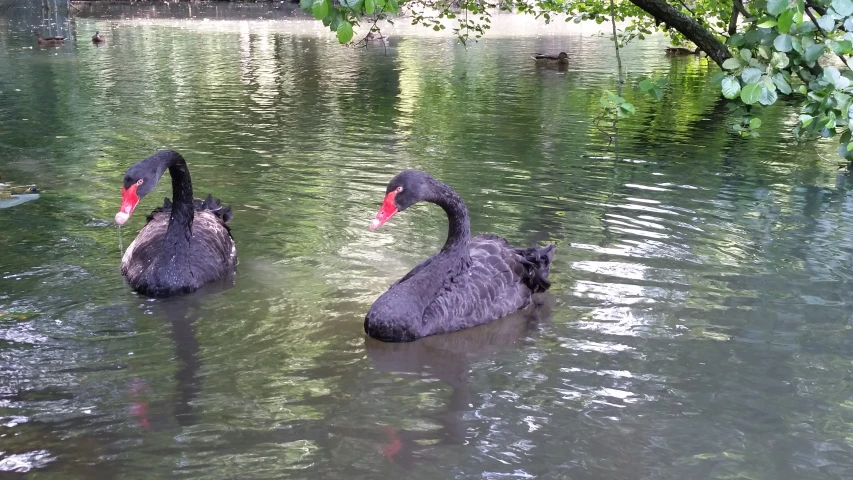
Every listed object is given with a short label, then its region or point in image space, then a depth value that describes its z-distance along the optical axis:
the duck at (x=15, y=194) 9.70
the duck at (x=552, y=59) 26.95
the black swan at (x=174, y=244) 6.89
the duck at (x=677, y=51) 30.52
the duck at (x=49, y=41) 30.58
